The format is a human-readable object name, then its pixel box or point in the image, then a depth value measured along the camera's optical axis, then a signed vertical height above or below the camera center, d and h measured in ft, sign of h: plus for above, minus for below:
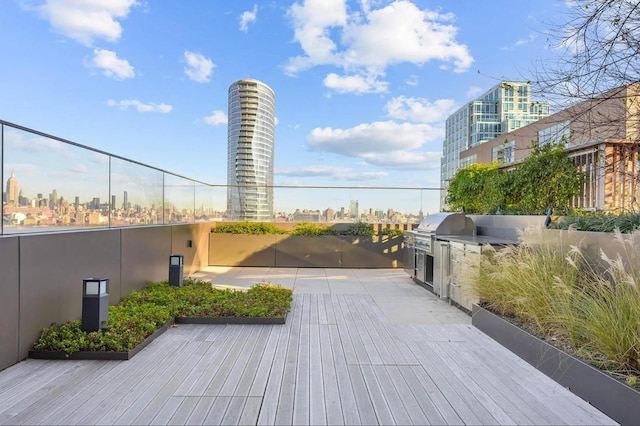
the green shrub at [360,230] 29.19 -1.39
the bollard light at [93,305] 10.66 -2.88
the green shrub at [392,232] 28.99 -1.51
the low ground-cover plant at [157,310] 10.02 -3.80
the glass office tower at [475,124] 147.13 +42.79
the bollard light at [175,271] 18.16 -3.09
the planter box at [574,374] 6.63 -3.59
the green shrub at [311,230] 29.50 -1.46
